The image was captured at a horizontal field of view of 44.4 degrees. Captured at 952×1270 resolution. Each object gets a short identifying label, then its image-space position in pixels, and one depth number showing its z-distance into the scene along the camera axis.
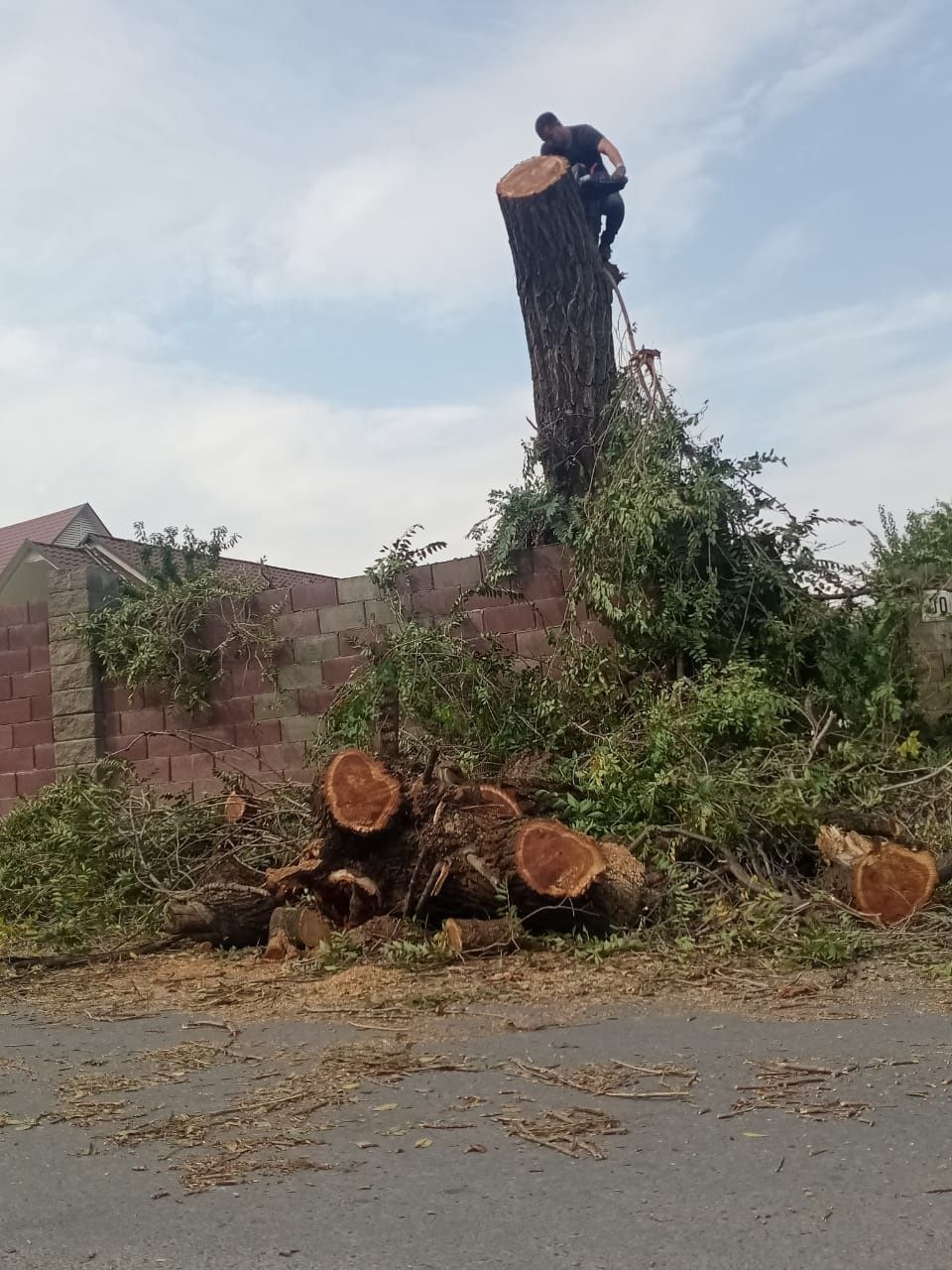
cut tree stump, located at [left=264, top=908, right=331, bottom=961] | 6.25
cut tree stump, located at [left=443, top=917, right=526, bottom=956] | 5.76
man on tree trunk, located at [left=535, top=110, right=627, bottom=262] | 9.55
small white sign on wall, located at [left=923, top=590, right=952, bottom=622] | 7.87
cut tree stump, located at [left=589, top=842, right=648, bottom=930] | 5.88
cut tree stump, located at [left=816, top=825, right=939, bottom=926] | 5.88
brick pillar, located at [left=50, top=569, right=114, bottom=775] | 9.50
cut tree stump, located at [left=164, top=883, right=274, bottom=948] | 6.61
